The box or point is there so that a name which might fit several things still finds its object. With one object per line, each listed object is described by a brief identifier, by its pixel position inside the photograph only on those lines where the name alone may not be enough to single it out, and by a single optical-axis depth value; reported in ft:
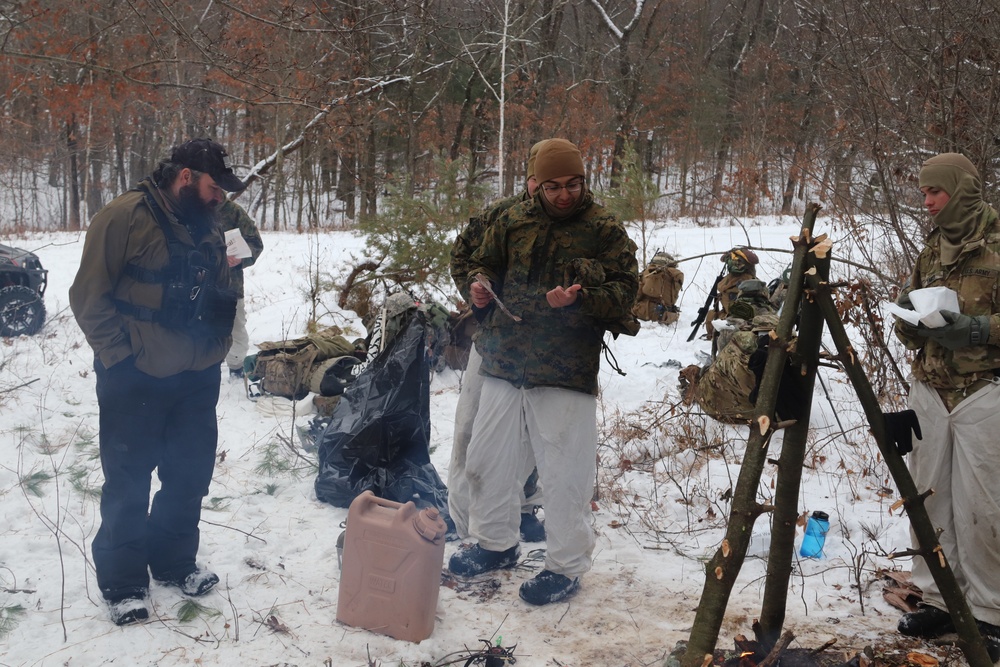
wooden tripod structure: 7.04
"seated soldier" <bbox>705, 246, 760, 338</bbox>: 22.98
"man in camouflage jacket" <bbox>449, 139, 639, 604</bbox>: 11.01
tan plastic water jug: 9.84
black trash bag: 14.42
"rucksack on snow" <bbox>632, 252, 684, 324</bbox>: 28.12
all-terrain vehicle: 26.94
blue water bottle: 12.89
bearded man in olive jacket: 9.91
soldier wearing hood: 9.71
